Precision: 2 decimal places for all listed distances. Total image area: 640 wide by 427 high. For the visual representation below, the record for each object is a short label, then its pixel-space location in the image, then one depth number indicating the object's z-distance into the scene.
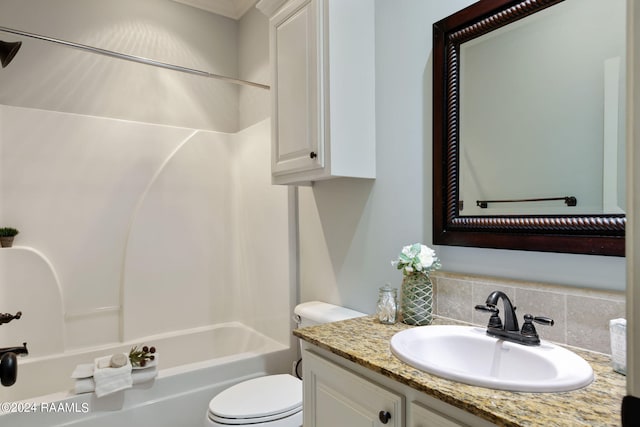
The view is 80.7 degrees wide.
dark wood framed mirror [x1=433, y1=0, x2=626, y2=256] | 1.06
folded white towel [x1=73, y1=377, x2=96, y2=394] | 1.72
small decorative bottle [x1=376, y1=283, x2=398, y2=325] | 1.40
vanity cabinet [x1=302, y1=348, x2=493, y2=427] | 0.88
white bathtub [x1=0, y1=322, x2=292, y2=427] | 1.67
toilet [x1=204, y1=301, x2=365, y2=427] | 1.54
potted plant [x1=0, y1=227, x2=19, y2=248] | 2.22
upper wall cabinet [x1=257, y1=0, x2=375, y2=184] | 1.63
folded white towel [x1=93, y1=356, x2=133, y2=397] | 1.74
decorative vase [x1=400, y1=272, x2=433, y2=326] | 1.37
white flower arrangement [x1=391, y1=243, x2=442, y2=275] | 1.35
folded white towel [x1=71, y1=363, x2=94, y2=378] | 1.74
